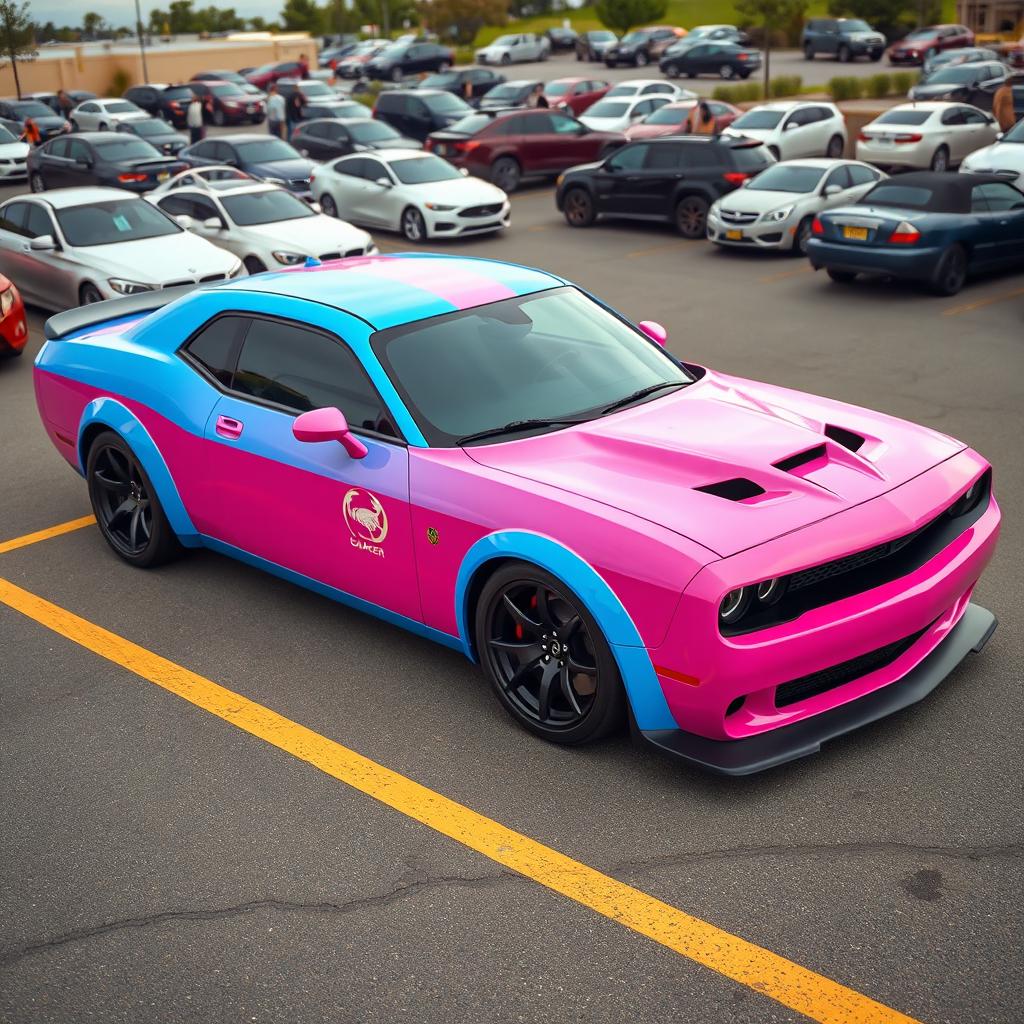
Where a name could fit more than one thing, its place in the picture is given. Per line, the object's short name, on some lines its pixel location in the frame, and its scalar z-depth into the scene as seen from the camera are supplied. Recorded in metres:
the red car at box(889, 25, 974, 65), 51.22
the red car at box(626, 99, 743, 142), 27.23
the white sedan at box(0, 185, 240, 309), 13.33
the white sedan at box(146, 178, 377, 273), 15.72
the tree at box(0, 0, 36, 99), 43.69
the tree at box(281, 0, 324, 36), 98.12
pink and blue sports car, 4.35
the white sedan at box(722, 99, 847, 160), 25.08
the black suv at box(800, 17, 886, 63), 54.09
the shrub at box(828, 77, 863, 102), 35.72
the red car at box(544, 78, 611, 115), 38.19
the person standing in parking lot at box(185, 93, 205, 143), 33.06
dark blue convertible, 14.01
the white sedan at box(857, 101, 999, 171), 23.84
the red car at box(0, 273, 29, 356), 11.89
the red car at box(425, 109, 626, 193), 24.06
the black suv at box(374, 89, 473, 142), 31.44
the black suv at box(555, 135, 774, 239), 18.91
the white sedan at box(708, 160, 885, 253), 17.03
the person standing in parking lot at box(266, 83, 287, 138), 32.59
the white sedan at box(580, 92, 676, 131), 30.44
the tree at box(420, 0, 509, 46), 76.56
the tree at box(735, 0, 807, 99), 40.06
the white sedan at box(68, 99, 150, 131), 37.12
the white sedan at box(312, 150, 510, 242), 19.22
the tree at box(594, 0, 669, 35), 64.56
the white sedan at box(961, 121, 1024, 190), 18.16
